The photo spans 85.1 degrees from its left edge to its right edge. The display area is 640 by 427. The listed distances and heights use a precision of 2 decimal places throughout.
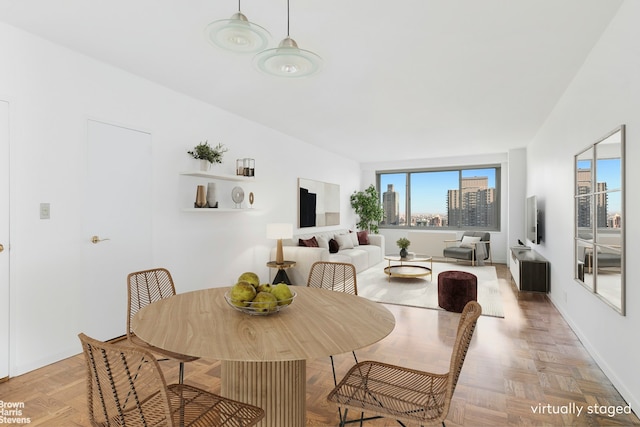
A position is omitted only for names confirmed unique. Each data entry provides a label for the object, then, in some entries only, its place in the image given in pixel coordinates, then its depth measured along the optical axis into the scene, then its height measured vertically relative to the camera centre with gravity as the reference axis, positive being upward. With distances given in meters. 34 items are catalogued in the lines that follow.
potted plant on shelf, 4.07 +0.70
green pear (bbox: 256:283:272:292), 1.65 -0.36
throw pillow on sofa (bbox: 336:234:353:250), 7.14 -0.57
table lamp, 4.97 -0.25
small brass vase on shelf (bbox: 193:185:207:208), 4.06 +0.19
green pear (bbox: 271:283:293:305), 1.60 -0.37
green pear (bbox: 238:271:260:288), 1.64 -0.31
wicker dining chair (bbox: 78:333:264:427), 1.08 -0.67
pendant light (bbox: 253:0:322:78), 1.81 +0.82
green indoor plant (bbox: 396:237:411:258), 6.54 -0.59
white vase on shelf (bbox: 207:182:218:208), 4.16 +0.22
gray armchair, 7.61 -0.77
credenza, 4.72 -0.83
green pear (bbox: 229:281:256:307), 1.56 -0.36
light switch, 2.82 +0.02
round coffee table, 5.78 -1.00
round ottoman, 4.27 -0.96
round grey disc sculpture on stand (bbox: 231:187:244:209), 4.61 +0.25
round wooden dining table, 1.24 -0.48
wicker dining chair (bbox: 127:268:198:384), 2.22 -0.52
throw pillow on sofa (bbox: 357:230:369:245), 8.12 -0.57
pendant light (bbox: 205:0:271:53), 1.69 +0.90
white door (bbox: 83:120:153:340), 3.15 -0.06
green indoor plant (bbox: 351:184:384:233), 9.15 +0.15
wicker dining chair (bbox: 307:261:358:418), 2.59 -0.48
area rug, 4.63 -1.18
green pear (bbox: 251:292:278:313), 1.55 -0.40
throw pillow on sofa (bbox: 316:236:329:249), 6.32 -0.52
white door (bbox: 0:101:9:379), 2.58 -0.19
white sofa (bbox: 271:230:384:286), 5.20 -0.71
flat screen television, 5.28 -0.11
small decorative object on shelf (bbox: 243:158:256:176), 4.71 +0.64
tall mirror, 2.43 -0.04
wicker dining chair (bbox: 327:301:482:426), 1.38 -0.80
